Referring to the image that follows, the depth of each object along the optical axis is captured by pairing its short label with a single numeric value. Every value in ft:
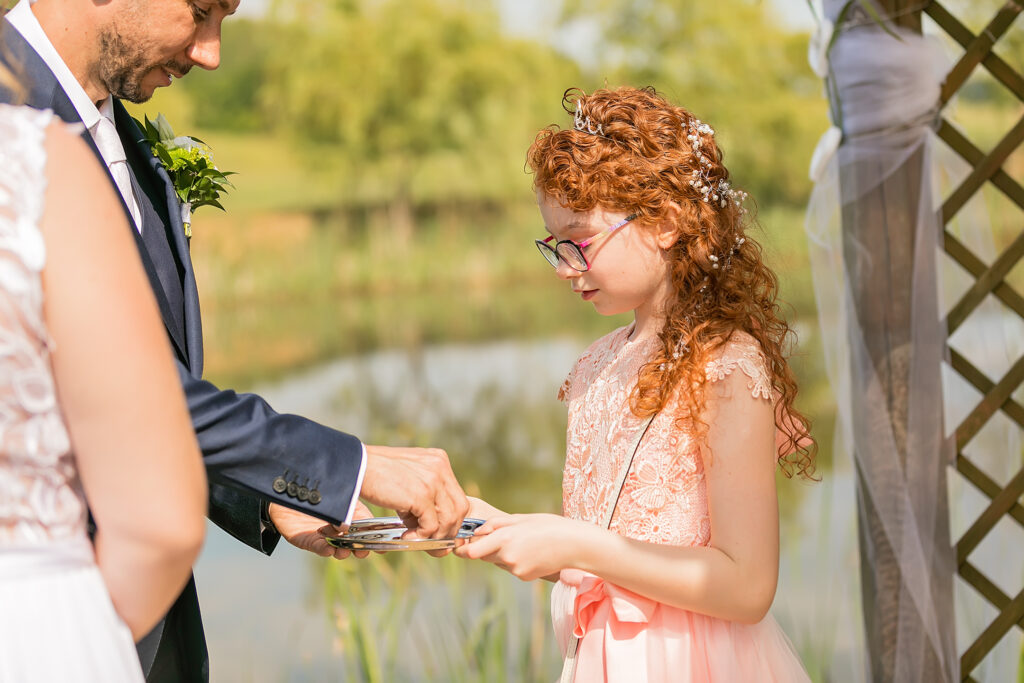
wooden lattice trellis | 7.48
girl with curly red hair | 4.84
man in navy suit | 4.96
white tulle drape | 7.67
